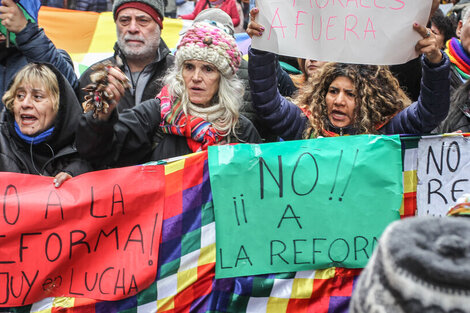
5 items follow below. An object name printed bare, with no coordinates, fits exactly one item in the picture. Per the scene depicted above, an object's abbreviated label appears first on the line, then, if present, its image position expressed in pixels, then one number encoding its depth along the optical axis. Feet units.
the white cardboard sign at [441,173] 9.32
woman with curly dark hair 10.12
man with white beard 13.10
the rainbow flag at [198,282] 8.88
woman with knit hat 9.37
